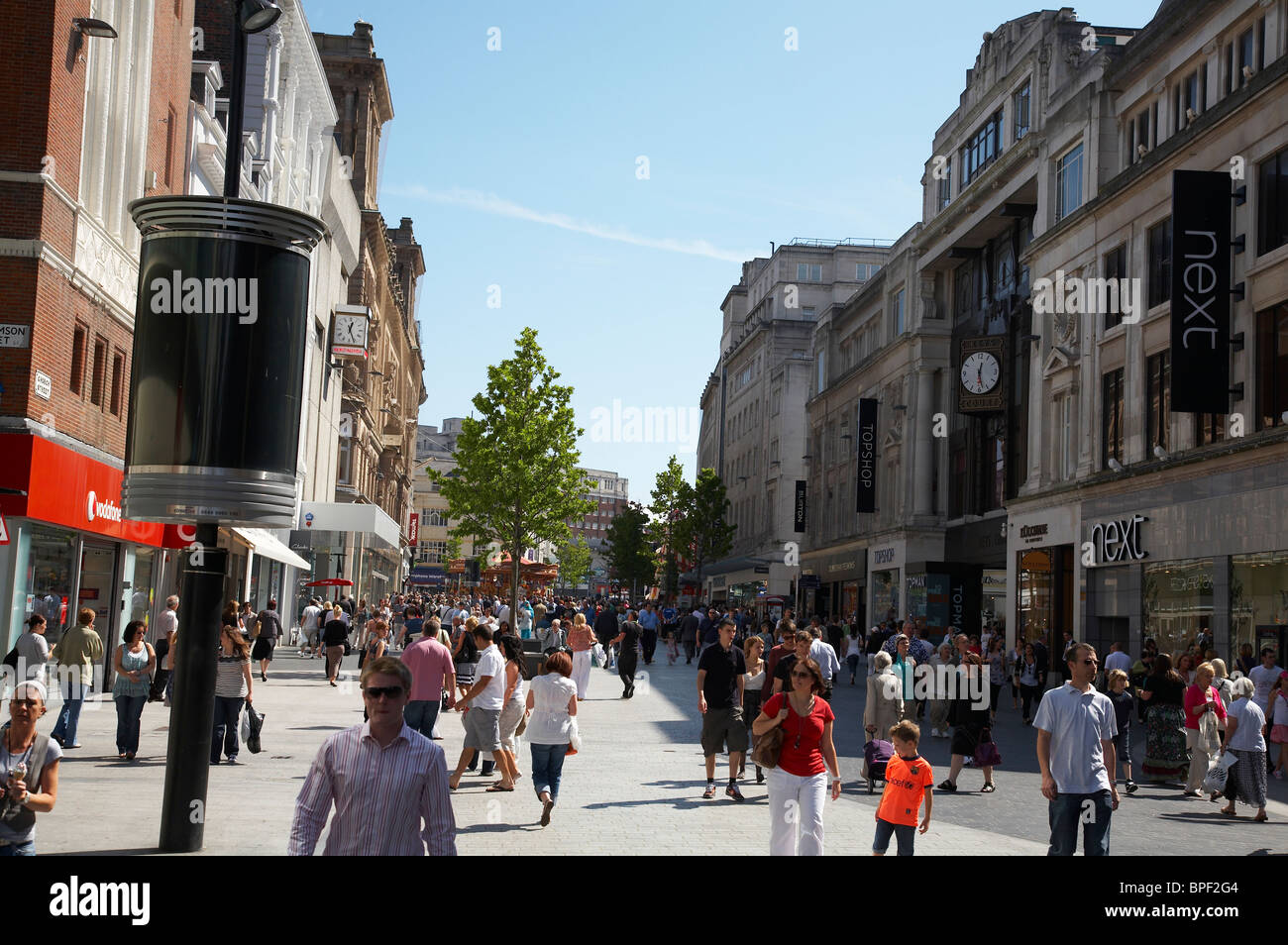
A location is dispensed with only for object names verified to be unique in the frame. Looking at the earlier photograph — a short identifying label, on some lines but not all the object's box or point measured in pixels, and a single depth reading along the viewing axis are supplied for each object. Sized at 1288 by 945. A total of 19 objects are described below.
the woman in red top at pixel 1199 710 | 16.39
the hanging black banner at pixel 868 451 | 56.12
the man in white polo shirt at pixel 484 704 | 14.55
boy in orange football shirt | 9.21
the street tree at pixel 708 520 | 94.88
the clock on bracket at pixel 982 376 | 42.09
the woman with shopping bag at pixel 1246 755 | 15.21
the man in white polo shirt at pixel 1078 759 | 9.27
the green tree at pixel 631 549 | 132.50
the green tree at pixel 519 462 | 53.91
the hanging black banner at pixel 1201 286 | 25.59
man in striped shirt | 5.54
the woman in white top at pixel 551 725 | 12.53
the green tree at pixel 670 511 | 99.31
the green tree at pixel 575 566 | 59.81
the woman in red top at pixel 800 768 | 9.17
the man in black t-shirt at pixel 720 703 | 15.32
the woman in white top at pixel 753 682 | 16.66
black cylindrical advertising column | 9.79
